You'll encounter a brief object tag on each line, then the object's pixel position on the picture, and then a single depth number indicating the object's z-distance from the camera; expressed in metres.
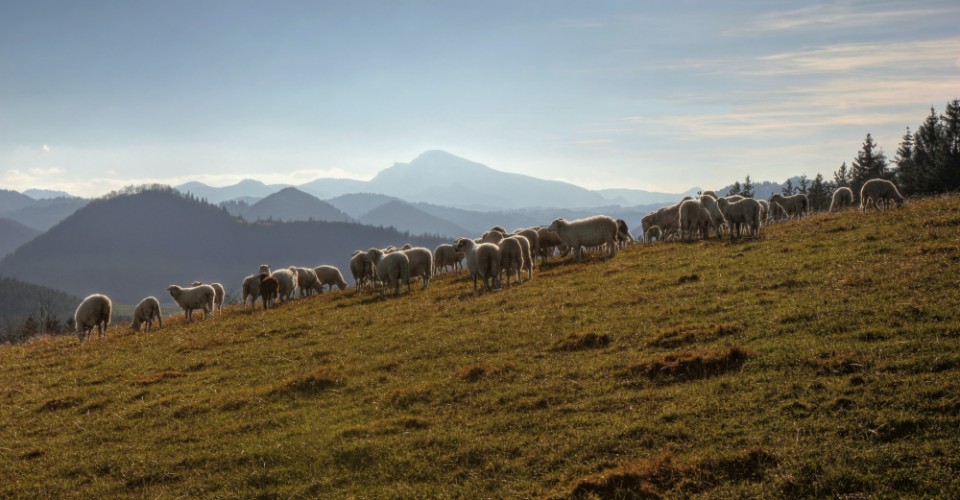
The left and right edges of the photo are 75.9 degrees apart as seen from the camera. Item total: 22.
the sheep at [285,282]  37.66
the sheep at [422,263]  34.19
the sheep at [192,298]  34.19
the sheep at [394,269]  32.38
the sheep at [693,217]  34.28
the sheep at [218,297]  38.13
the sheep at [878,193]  35.25
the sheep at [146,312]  32.66
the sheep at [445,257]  40.34
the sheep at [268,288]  35.38
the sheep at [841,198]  46.22
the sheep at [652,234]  42.53
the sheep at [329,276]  44.17
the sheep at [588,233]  34.53
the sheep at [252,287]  35.81
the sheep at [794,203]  48.17
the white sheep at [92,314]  31.06
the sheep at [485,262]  28.59
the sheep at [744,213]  31.52
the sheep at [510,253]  29.19
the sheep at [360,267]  37.09
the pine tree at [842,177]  116.32
